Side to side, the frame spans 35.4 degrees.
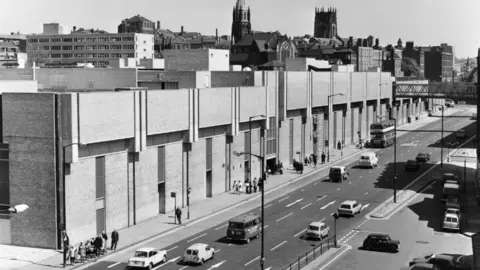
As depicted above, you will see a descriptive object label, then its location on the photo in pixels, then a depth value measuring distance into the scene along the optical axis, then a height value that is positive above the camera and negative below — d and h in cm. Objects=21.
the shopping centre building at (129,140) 5409 -505
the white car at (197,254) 4891 -1114
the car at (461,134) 13688 -931
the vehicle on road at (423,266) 4438 -1080
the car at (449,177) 8331 -1043
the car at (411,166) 9638 -1052
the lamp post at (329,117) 11412 -521
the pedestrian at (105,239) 5269 -1106
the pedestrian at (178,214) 6222 -1075
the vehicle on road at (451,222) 6006 -1110
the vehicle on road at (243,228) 5553 -1075
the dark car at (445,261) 4625 -1106
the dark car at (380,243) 5284 -1122
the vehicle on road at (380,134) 12394 -842
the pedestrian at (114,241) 5366 -1122
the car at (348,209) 6631 -1106
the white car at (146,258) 4733 -1107
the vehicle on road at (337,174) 8775 -1051
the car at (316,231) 5656 -1108
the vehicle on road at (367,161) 9956 -1020
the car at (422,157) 10362 -1020
